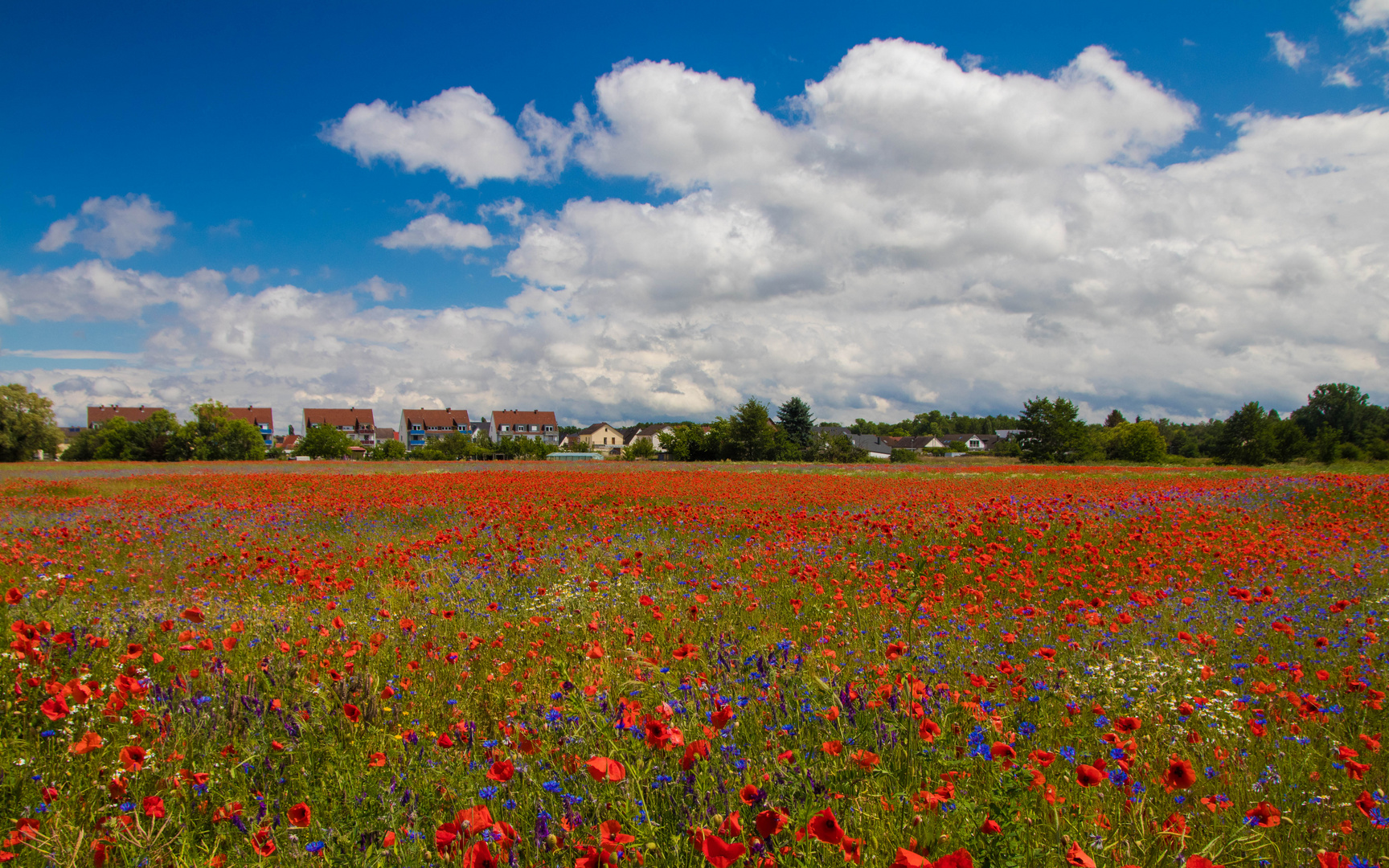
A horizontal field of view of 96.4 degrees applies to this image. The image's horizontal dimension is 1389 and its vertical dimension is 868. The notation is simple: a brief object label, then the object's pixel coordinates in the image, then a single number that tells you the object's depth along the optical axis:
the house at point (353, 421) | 132.75
